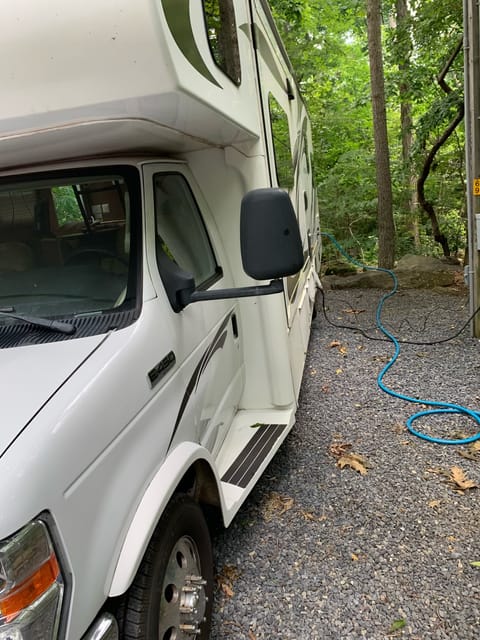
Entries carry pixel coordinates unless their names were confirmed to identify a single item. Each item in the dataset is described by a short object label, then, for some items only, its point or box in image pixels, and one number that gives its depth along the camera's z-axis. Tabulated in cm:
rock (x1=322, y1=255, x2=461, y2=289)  895
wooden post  516
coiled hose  378
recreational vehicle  146
